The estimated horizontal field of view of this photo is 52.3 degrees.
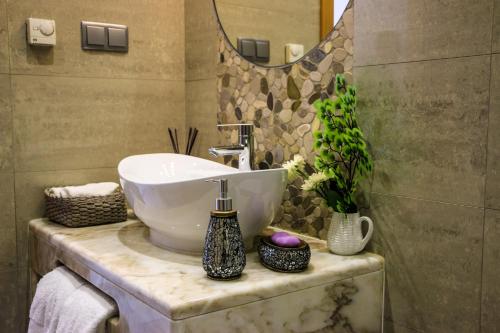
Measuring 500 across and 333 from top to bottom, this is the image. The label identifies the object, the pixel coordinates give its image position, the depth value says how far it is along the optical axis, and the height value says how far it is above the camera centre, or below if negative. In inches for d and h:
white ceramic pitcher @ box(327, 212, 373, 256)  50.5 -11.5
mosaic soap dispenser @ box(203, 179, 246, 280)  43.0 -10.6
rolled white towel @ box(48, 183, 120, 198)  66.7 -9.8
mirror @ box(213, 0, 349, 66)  56.4 +11.2
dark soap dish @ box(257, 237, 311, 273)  45.3 -12.5
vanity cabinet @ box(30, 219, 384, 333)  40.1 -14.8
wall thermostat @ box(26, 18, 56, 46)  67.3 +11.2
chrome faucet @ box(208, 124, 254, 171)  59.7 -3.4
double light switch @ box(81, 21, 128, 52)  72.3 +11.5
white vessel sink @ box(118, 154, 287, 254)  47.1 -8.3
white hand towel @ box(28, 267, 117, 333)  47.8 -19.1
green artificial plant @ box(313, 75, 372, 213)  50.0 -3.1
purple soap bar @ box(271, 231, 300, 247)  46.3 -11.2
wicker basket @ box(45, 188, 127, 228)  64.1 -12.0
